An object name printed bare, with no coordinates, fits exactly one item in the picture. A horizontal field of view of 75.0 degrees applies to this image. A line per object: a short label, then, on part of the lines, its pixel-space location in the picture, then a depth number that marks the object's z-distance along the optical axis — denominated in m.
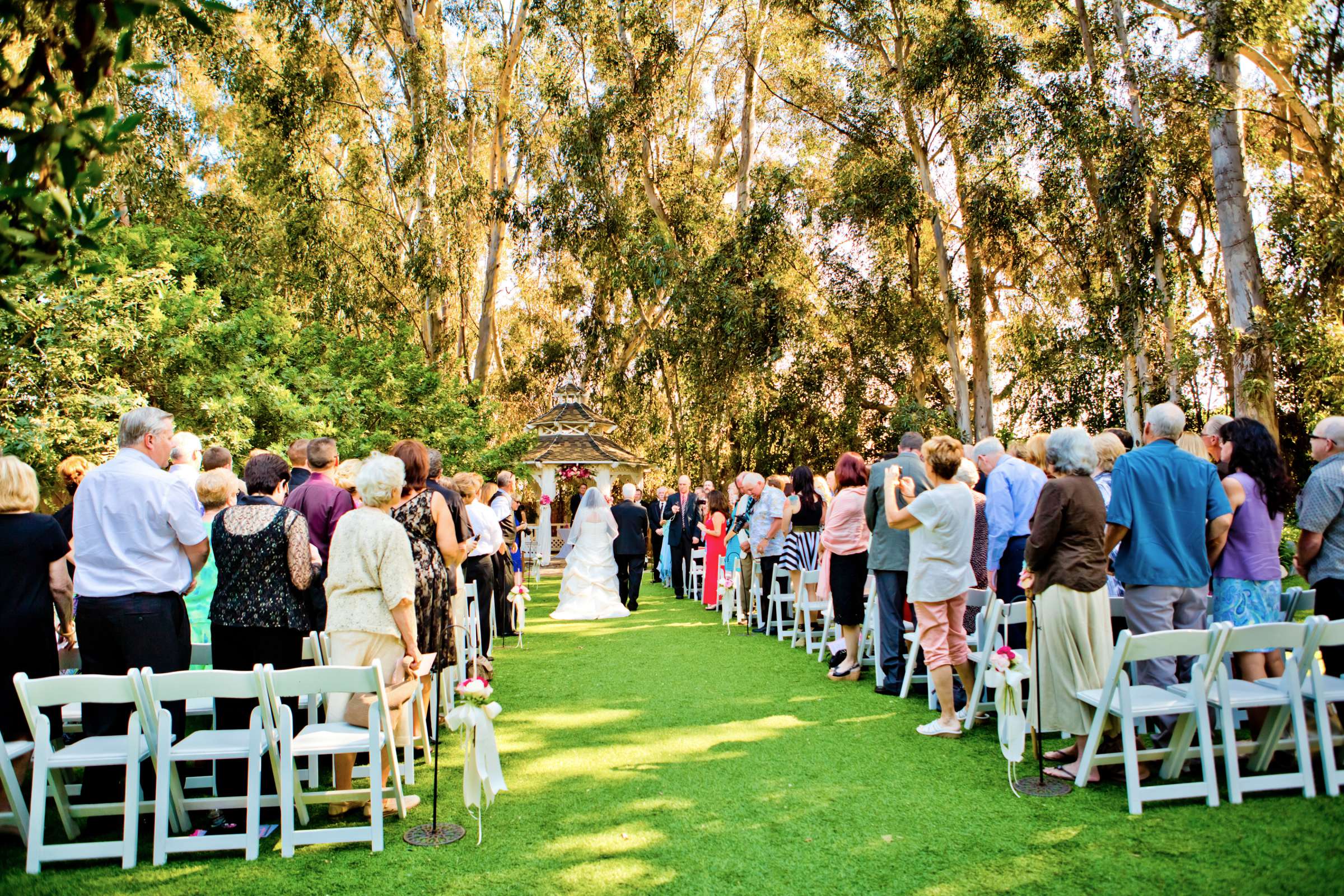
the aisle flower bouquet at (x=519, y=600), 9.16
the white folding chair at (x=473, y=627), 7.34
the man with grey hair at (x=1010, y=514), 6.34
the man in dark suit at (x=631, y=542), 12.80
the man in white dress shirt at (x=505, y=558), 9.94
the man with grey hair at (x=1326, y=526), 4.63
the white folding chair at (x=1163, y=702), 4.00
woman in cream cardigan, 4.20
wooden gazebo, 21.88
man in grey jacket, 6.51
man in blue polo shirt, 4.64
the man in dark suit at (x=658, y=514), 17.53
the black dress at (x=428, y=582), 4.73
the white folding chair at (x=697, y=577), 14.01
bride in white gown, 12.38
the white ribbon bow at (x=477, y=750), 3.95
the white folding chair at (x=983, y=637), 5.47
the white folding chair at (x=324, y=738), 3.75
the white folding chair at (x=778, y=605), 9.51
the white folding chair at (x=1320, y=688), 4.09
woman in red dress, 12.48
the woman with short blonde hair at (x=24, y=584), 4.03
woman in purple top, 4.78
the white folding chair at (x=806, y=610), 8.55
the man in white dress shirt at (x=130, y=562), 4.11
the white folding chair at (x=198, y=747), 3.71
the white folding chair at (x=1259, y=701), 4.06
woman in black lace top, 4.33
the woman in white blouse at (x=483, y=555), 8.44
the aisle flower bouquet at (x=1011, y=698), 4.26
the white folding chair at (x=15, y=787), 3.74
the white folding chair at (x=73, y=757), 3.64
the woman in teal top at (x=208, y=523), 4.83
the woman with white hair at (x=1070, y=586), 4.53
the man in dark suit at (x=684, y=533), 14.72
